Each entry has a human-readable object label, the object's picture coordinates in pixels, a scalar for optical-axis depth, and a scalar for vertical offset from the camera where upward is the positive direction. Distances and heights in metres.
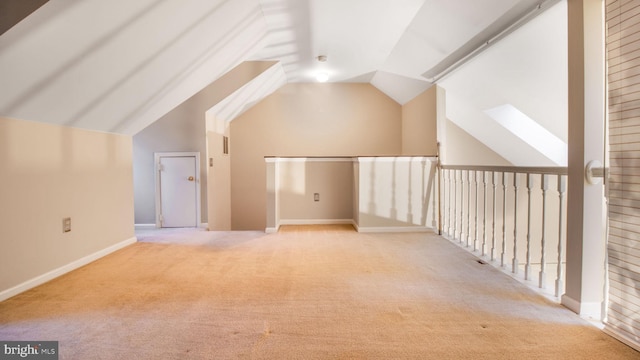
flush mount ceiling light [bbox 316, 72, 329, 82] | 5.81 +1.78
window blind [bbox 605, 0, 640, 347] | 1.66 +0.01
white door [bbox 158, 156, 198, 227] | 5.46 -0.23
